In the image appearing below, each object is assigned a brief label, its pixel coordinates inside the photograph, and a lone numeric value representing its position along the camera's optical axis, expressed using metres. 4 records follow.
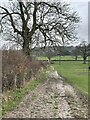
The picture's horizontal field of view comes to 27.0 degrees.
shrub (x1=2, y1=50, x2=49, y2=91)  8.56
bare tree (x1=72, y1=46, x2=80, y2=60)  59.03
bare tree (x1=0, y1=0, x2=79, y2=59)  19.84
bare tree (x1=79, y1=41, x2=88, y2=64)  57.12
